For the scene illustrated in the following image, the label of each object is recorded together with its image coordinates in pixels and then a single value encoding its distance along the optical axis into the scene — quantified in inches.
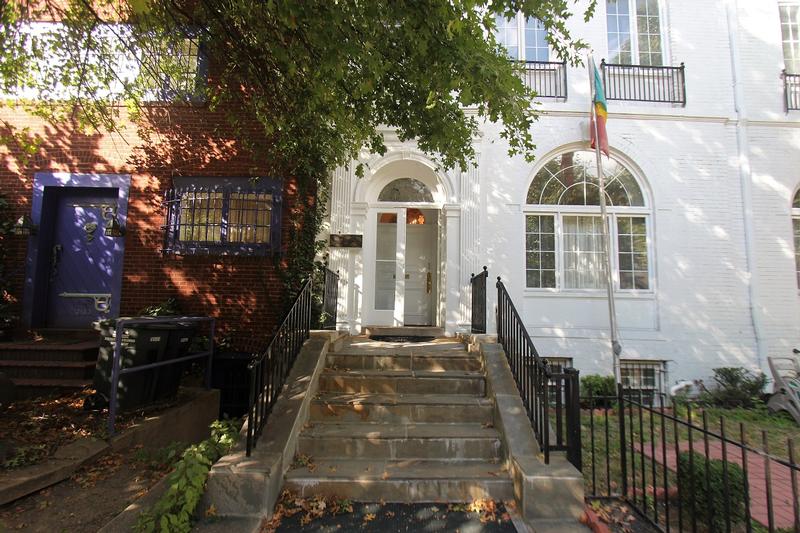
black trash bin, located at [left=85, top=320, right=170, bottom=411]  179.0
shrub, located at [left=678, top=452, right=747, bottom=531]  122.4
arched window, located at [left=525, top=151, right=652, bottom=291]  289.0
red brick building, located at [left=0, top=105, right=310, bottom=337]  263.4
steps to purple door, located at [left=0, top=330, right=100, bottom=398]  208.4
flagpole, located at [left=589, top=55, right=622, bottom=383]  258.8
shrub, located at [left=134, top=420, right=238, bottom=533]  110.8
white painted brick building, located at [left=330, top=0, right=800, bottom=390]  275.4
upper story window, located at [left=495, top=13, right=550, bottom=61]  301.3
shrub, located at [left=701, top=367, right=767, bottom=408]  256.7
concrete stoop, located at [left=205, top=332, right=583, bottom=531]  124.0
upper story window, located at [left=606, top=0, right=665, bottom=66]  303.1
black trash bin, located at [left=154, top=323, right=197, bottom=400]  193.6
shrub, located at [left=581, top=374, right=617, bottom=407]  257.1
